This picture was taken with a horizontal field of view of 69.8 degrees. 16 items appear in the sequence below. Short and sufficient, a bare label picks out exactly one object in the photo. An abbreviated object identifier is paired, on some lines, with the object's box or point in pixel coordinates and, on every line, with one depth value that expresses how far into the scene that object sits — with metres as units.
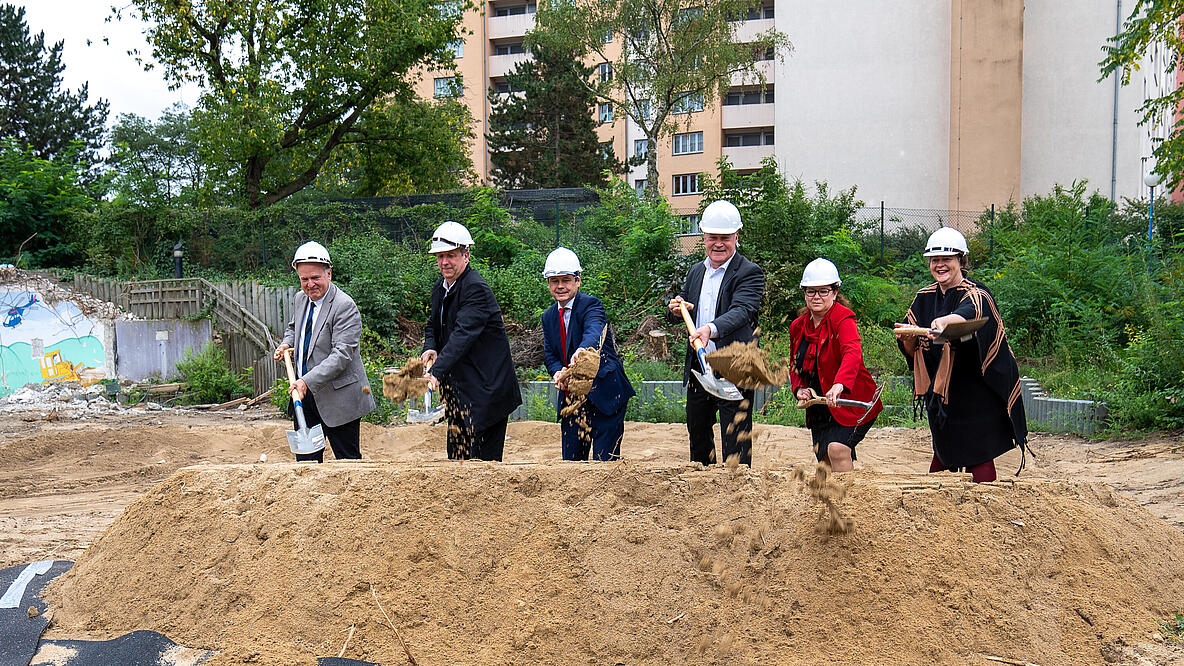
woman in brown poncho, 4.28
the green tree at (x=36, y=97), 34.00
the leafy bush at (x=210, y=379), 13.02
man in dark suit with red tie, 5.15
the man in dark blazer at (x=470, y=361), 4.85
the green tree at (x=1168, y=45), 9.91
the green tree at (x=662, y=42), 23.14
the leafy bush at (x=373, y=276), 13.90
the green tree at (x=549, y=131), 34.09
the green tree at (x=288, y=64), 17.88
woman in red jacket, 4.51
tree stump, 12.71
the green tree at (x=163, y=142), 45.12
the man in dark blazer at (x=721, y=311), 4.62
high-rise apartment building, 27.47
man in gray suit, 5.00
